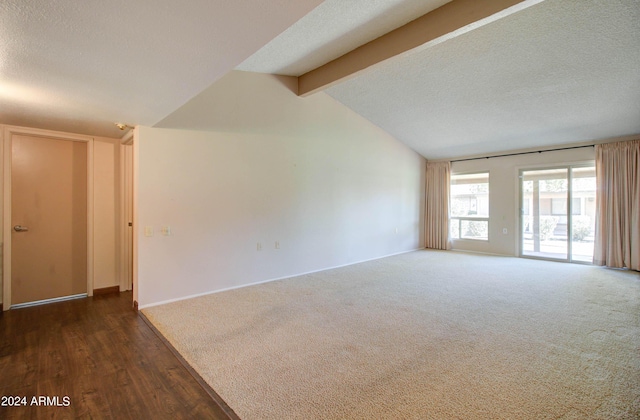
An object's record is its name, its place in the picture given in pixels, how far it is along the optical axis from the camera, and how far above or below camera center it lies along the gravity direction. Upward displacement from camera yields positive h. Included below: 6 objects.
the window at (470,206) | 7.43 +0.09
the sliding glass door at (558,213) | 5.95 -0.07
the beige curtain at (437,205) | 7.92 +0.13
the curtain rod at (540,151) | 5.93 +1.29
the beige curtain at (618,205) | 5.29 +0.08
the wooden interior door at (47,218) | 3.62 -0.10
